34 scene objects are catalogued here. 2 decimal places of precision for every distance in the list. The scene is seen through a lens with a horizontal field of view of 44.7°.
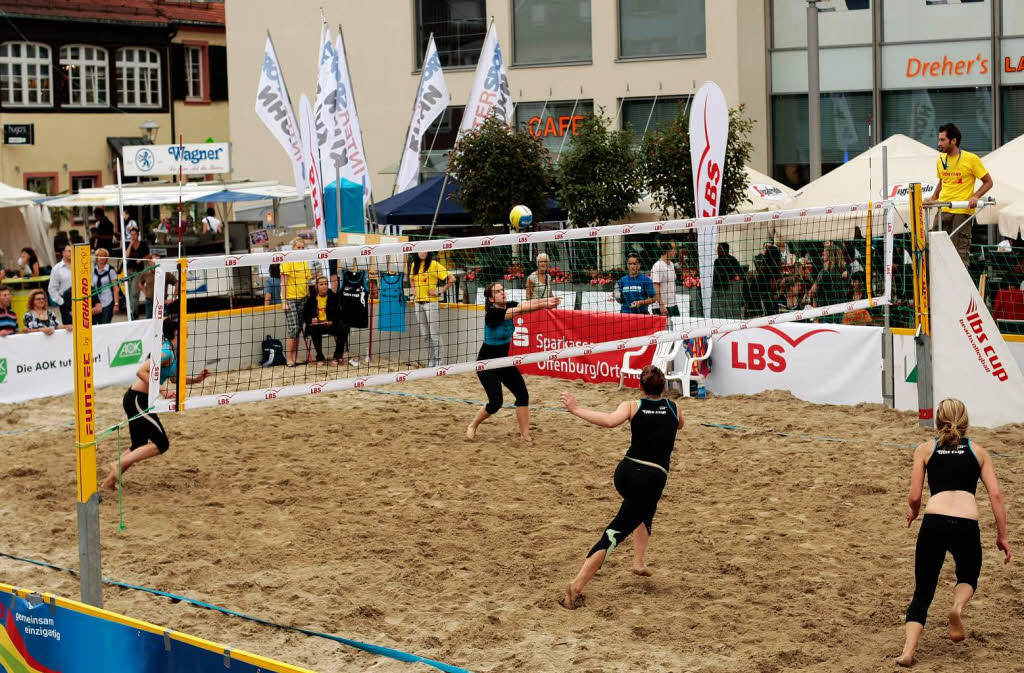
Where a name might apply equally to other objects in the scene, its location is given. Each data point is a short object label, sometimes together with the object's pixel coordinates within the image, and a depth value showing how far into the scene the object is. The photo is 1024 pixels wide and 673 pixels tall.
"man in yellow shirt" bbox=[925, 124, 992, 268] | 11.33
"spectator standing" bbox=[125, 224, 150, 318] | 18.55
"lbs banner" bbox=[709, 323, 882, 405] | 12.84
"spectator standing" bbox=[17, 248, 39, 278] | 21.33
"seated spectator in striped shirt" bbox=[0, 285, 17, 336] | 14.15
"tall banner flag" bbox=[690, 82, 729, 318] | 13.87
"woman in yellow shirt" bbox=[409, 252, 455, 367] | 15.41
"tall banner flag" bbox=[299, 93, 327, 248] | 16.97
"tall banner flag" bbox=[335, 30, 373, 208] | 18.38
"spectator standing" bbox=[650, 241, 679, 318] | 14.26
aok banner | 14.18
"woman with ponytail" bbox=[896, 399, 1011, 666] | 6.24
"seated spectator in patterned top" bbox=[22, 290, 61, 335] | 14.86
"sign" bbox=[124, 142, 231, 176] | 24.62
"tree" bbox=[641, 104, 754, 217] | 18.66
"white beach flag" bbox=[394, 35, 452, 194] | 19.34
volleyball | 16.39
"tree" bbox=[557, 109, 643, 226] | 19.97
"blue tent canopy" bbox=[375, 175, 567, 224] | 20.78
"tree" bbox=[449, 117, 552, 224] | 20.08
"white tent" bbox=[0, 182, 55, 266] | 23.55
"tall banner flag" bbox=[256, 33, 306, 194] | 19.41
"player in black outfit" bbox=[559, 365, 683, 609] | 7.20
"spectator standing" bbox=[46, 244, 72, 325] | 16.72
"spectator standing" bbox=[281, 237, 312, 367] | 15.94
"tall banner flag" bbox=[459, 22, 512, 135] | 19.16
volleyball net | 14.19
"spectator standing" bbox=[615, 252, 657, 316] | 14.22
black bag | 16.12
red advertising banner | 14.28
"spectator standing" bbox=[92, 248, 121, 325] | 16.61
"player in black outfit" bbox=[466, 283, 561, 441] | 11.13
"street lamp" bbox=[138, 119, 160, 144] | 29.87
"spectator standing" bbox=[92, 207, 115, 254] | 27.20
